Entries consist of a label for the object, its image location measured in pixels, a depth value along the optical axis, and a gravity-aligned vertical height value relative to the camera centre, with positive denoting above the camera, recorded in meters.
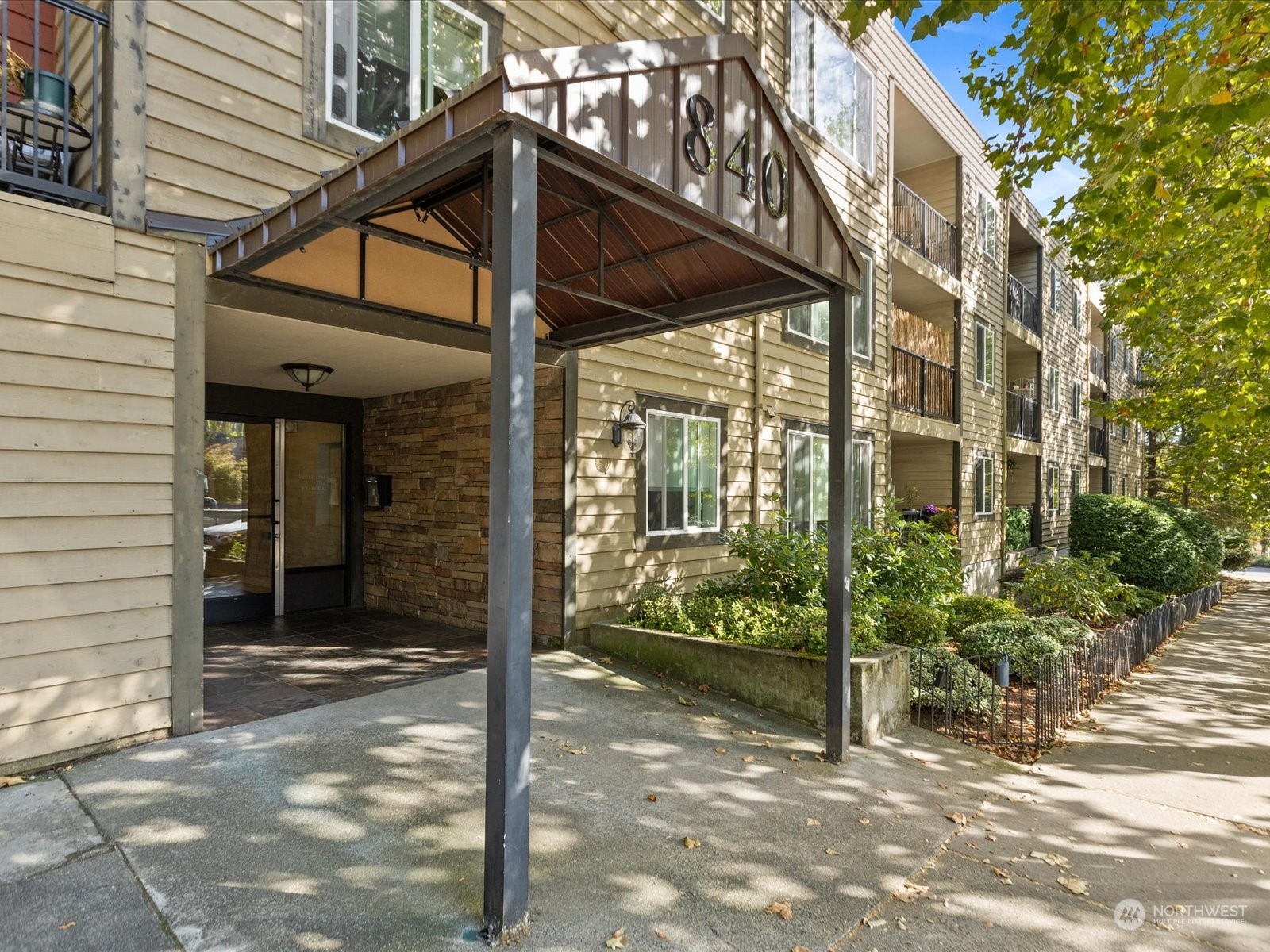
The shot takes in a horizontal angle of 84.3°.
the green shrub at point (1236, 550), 22.45 -1.91
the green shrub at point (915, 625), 6.90 -1.36
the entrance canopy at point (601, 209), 2.79 +1.51
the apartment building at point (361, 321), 3.62 +1.26
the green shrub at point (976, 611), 8.56 -1.54
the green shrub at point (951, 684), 5.88 -1.68
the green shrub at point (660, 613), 6.52 -1.22
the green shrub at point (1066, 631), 8.07 -1.69
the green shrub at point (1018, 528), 17.12 -0.97
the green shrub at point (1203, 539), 15.05 -1.09
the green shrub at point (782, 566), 6.75 -0.77
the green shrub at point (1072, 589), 9.93 -1.44
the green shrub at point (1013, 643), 7.27 -1.66
